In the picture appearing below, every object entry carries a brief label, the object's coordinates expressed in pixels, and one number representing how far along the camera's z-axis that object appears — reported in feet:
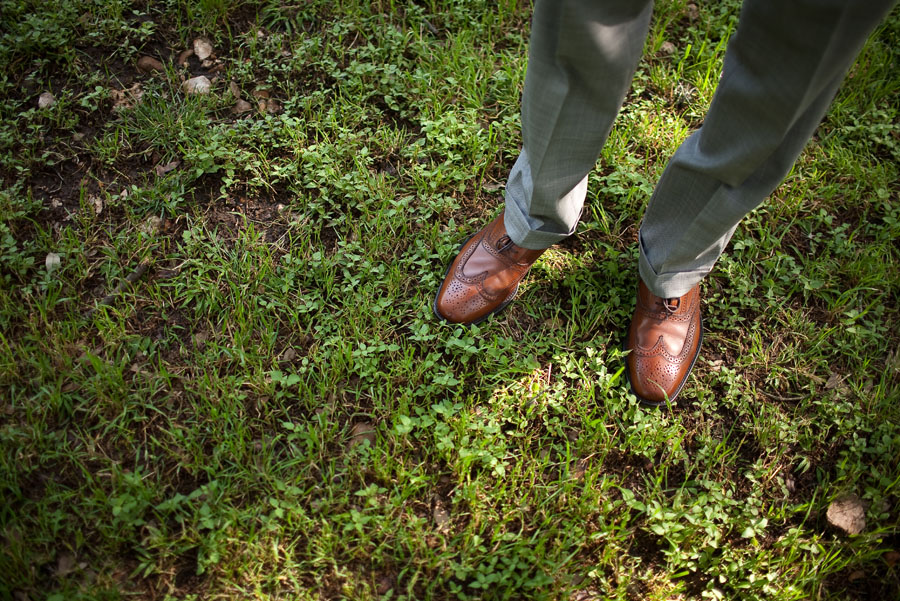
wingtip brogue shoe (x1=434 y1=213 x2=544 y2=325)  6.83
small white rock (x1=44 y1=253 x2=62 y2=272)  6.79
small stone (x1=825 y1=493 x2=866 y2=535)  5.92
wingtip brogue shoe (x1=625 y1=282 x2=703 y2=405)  6.53
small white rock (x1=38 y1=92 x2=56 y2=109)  8.00
